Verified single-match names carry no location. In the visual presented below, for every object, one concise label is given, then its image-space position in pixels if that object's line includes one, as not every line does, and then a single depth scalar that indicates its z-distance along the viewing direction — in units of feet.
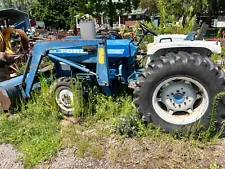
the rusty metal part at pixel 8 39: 18.74
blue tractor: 6.88
